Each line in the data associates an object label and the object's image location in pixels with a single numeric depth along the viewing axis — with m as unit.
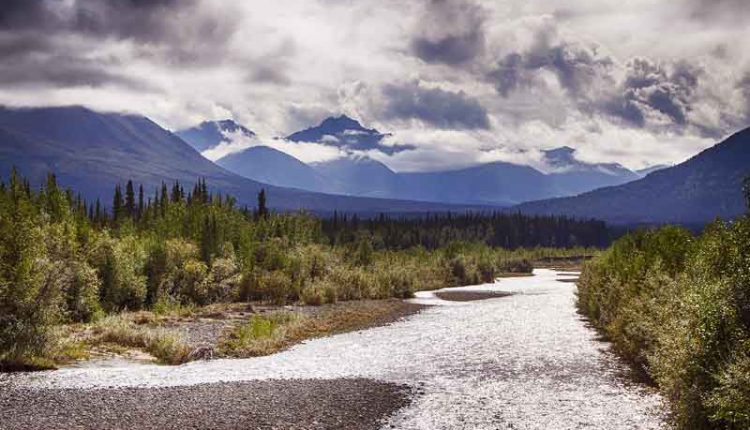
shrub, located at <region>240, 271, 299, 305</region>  77.56
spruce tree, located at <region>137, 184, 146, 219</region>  146.56
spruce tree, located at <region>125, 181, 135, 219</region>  168.81
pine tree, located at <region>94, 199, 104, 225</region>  132.59
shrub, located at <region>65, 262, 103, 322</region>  51.50
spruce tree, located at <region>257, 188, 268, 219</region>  157.81
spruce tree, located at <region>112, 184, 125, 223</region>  133.88
